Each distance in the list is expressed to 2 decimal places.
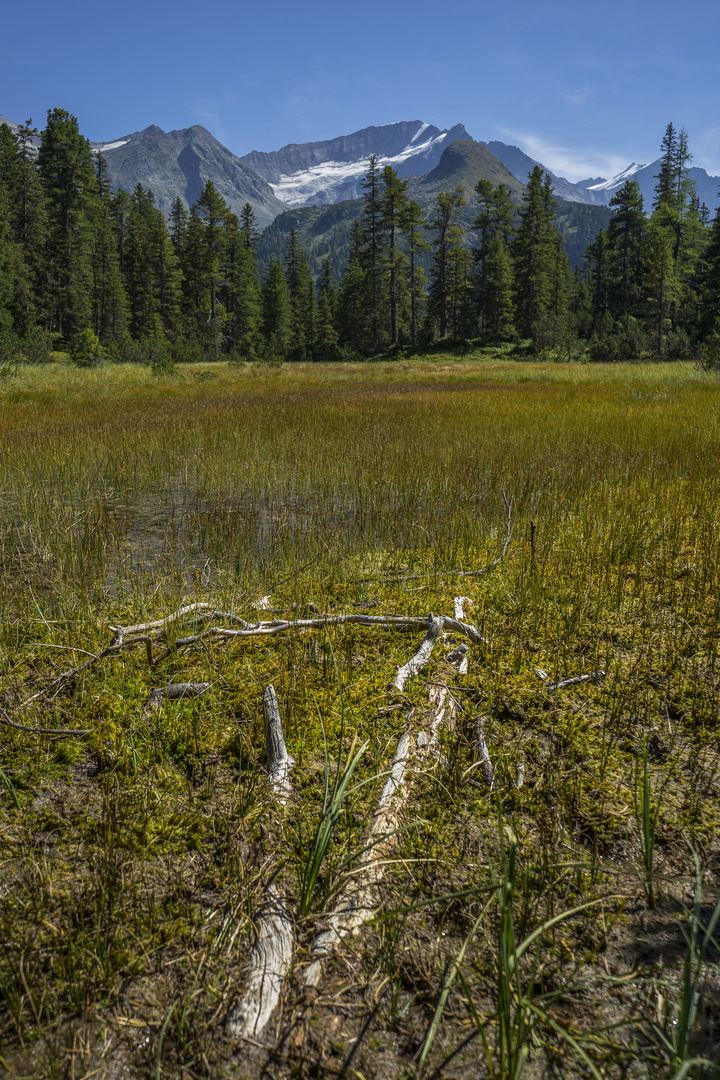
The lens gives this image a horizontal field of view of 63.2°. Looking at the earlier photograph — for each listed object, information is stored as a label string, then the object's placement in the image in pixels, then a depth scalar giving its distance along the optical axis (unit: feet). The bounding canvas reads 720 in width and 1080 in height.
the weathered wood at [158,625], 11.17
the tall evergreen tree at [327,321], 192.13
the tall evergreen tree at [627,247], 167.84
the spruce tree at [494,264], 162.61
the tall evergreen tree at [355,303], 187.32
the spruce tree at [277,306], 203.00
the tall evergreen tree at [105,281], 153.48
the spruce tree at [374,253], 168.86
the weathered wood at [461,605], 12.05
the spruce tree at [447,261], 158.30
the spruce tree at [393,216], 159.02
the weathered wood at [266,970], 4.59
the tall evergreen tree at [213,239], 150.10
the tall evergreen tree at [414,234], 153.79
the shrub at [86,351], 97.28
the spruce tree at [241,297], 179.01
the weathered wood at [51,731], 7.90
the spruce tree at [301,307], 201.46
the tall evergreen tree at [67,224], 134.21
